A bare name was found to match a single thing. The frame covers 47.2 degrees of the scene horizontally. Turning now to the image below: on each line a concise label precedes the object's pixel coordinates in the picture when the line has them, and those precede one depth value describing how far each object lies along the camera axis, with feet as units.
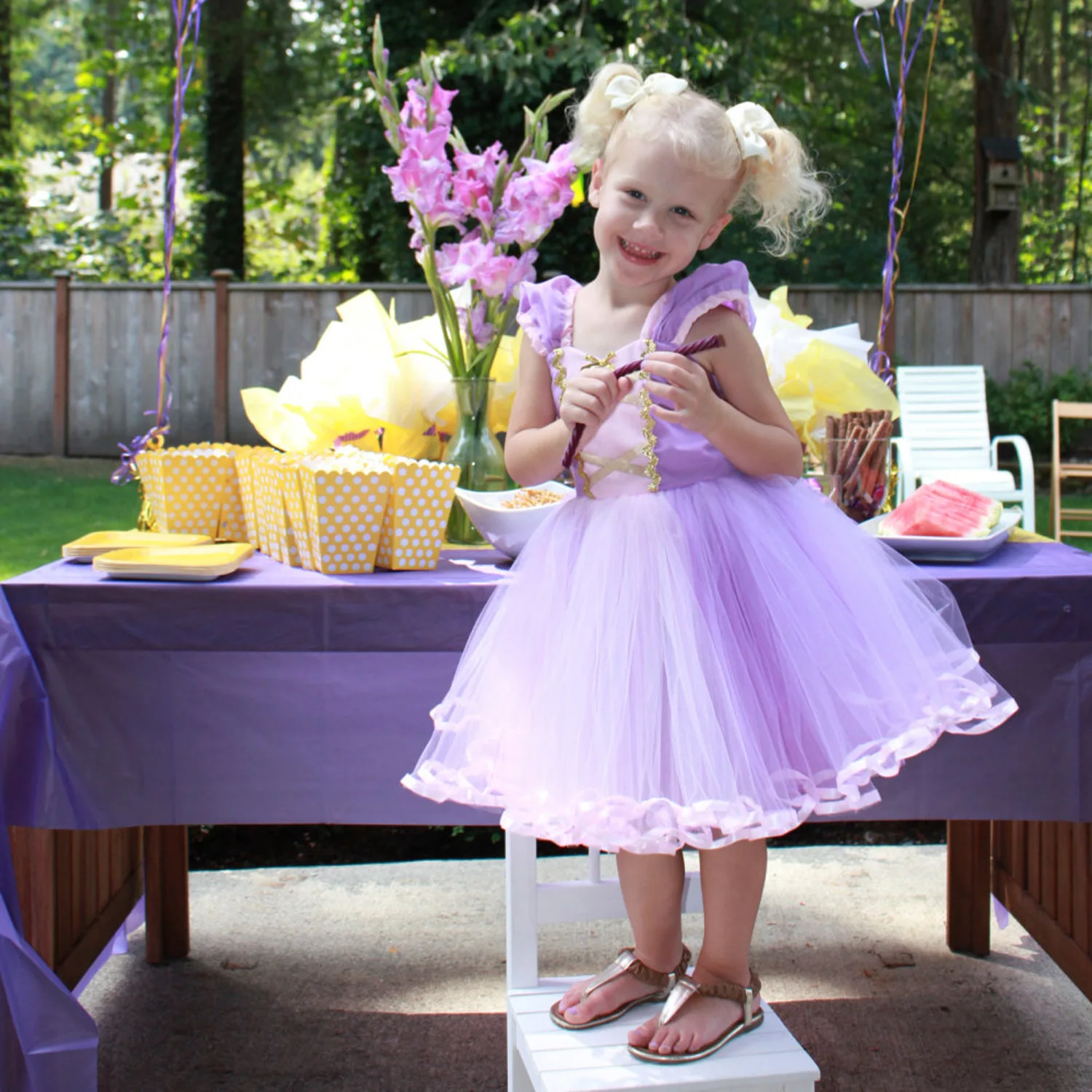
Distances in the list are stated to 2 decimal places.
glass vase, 6.89
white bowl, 6.07
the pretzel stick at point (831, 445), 6.93
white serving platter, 5.94
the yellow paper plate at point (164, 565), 5.61
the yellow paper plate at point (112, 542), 6.13
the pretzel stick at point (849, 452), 6.88
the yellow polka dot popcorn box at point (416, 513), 5.91
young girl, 4.46
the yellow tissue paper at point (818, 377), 7.23
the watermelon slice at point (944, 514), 6.15
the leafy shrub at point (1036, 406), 30.89
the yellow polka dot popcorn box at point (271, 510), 6.17
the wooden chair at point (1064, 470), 21.52
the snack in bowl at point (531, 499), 6.27
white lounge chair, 25.14
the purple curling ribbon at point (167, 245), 6.69
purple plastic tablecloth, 5.56
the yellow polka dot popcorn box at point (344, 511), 5.76
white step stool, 4.68
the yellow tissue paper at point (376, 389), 7.07
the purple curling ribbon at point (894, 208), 7.17
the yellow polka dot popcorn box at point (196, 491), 6.73
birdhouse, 36.27
